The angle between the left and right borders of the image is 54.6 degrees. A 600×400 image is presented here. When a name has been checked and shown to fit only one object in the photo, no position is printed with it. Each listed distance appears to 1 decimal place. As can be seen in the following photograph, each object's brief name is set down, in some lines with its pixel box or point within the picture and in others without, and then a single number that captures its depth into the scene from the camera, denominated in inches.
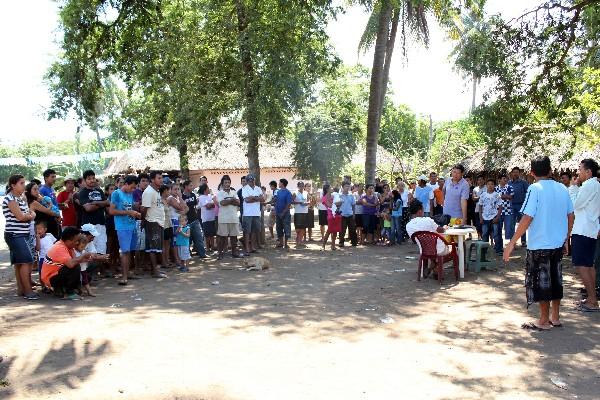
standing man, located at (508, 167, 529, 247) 543.7
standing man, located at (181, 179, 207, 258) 510.9
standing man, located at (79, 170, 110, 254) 398.6
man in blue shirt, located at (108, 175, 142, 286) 396.8
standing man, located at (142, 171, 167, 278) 421.4
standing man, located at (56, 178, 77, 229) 430.3
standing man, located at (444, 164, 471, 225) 431.2
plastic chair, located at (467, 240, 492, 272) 442.3
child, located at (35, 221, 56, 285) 378.9
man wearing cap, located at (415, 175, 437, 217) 629.6
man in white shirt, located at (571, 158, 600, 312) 301.9
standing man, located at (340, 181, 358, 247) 619.8
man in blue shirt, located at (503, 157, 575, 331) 262.8
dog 476.7
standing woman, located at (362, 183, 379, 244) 639.1
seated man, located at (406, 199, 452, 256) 401.1
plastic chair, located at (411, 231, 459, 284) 397.4
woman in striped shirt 337.7
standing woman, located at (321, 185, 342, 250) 603.2
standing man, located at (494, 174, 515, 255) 529.0
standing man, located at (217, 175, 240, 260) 519.5
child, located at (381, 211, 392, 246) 648.4
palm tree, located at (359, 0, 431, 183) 737.6
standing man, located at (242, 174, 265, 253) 552.0
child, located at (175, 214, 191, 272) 470.6
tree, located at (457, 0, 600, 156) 477.7
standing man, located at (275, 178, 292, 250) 599.8
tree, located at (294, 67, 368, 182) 1104.8
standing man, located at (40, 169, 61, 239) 411.8
